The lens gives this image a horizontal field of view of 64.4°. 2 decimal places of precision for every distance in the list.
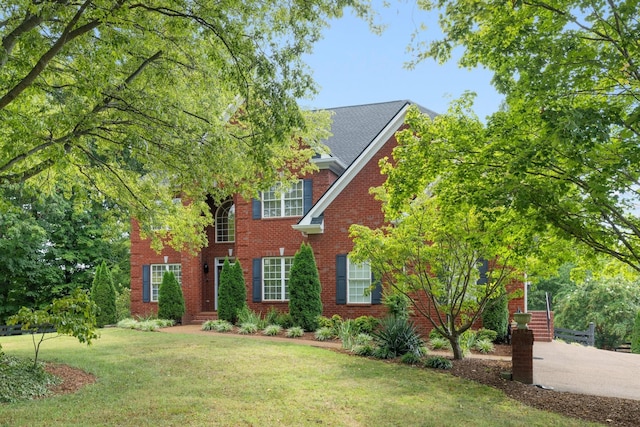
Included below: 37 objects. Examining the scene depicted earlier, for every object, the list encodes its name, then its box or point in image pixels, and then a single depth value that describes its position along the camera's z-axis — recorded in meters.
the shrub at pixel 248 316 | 18.27
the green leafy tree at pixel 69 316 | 8.51
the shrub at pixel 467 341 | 13.20
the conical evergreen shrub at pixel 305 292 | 17.84
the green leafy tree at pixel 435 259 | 11.47
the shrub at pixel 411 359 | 11.75
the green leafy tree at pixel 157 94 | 7.39
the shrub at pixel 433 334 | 15.81
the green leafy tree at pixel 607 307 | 26.72
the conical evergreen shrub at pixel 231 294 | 19.75
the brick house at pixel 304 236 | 18.25
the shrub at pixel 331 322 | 17.03
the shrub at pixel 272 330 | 16.86
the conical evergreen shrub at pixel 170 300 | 21.06
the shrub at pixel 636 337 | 20.82
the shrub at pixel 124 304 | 24.41
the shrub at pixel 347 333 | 13.73
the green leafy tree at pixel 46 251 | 26.30
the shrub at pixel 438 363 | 11.23
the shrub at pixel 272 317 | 18.36
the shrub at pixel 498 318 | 15.61
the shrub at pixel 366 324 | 16.54
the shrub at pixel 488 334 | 15.17
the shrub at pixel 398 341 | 12.45
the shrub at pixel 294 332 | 16.58
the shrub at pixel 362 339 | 14.32
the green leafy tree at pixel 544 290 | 39.22
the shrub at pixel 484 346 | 13.90
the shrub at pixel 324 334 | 15.98
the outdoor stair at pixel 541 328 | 19.27
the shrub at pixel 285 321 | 18.08
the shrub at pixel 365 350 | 12.67
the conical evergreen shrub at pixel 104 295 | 21.31
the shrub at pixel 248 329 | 17.39
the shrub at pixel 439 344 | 14.42
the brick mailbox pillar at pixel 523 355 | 10.16
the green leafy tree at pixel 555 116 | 6.03
